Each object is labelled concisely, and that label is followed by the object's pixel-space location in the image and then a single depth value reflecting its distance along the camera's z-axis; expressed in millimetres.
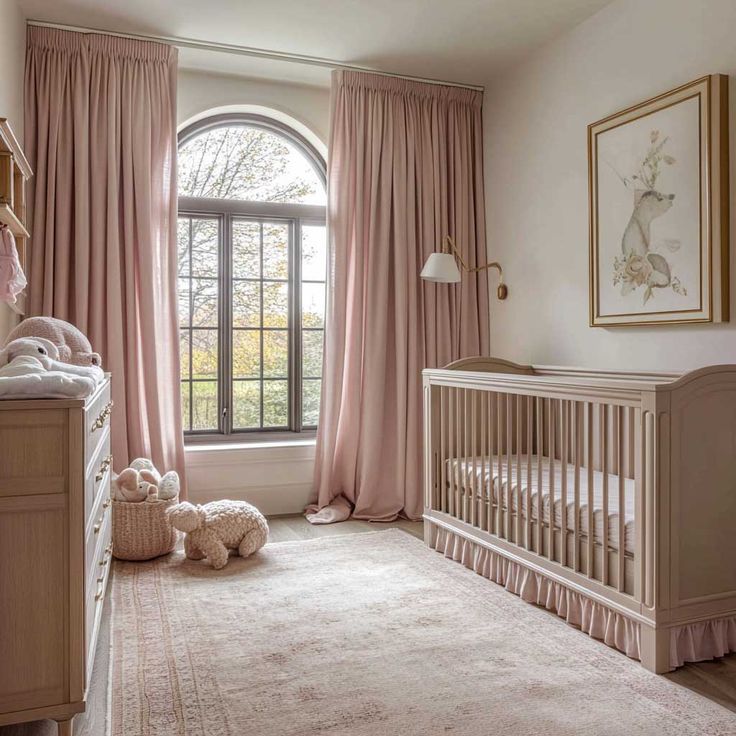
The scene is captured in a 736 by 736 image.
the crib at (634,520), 1989
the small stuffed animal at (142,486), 3061
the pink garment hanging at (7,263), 2244
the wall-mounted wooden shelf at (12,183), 2270
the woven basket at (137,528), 3031
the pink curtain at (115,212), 3338
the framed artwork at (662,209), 2549
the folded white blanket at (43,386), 1552
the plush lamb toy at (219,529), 2967
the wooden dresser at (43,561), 1576
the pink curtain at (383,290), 3900
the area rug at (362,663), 1735
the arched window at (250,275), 4012
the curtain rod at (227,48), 3375
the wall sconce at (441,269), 3584
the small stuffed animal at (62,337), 2422
